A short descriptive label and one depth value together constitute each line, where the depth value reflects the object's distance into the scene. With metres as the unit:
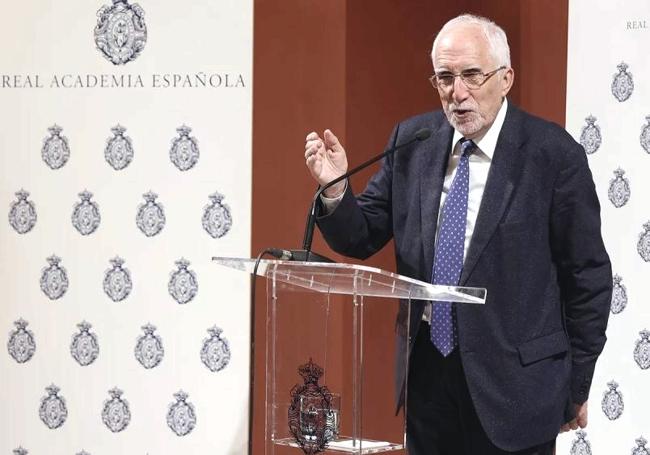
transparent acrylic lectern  4.75
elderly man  5.43
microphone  4.83
